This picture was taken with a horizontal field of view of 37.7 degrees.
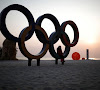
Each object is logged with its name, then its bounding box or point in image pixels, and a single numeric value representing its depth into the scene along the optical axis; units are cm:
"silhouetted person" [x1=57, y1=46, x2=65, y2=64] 1465
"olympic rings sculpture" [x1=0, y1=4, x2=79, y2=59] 1096
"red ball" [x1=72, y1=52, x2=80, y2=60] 2470
